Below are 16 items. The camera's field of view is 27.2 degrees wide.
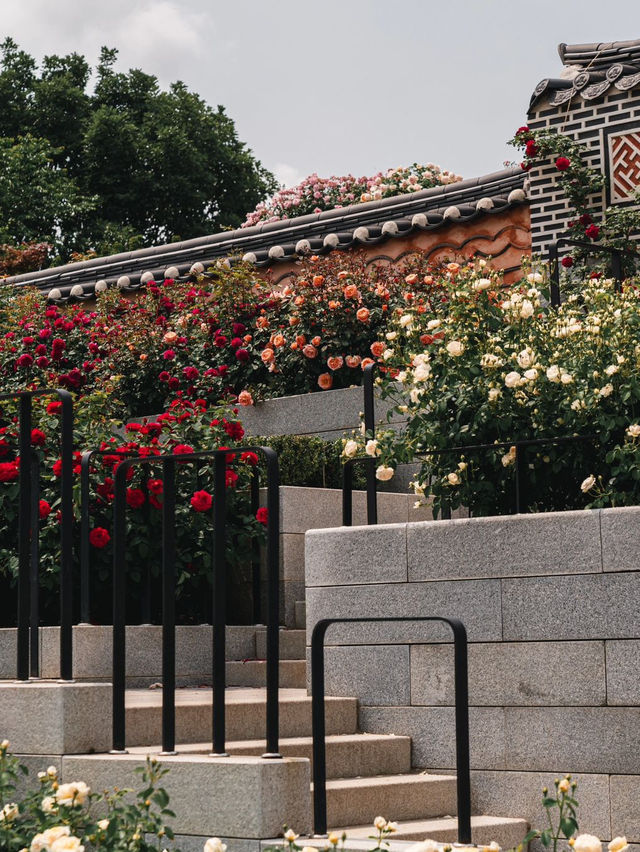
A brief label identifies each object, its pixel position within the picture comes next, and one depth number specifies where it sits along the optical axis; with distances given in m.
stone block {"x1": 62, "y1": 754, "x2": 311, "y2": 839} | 4.55
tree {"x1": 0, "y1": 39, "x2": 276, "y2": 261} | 29.67
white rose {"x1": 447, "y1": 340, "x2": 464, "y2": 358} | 6.42
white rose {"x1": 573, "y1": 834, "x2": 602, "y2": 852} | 3.57
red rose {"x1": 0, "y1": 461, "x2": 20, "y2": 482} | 6.63
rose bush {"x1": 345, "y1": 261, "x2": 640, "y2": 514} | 6.03
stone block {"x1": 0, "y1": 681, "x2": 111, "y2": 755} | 5.02
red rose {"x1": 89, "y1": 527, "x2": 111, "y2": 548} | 6.60
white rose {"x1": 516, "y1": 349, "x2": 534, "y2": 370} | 6.14
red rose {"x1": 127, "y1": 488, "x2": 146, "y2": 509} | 6.88
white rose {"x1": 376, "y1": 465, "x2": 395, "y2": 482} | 6.60
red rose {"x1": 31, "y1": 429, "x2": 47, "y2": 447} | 6.45
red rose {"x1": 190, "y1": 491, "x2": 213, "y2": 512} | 6.92
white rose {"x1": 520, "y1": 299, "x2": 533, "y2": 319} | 6.49
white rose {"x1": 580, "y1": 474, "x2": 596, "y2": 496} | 5.90
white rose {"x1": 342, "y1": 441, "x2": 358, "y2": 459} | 6.62
